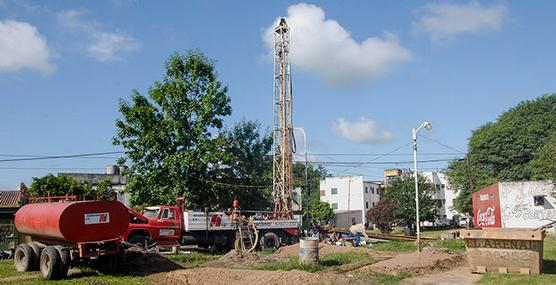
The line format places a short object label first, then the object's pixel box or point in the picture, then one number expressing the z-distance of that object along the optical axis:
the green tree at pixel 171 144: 34.00
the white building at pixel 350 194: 88.46
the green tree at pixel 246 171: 37.06
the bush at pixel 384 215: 63.62
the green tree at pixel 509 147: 56.88
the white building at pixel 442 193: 101.69
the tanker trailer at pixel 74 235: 15.73
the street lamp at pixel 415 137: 22.30
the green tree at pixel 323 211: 71.06
